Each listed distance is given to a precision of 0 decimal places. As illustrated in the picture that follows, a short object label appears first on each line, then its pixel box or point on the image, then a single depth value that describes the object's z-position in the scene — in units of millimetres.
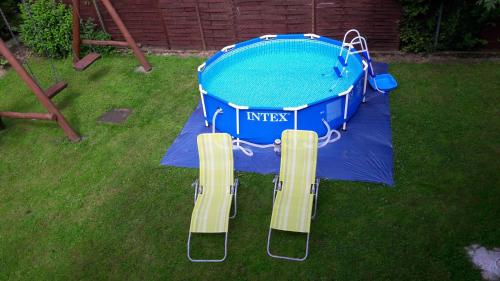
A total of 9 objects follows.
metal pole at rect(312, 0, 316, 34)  11338
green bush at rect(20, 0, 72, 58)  12922
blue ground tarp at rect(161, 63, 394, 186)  7871
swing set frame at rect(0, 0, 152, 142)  8703
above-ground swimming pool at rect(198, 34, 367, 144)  8438
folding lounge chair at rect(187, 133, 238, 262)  6980
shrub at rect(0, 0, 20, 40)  13928
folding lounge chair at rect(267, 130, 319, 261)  6837
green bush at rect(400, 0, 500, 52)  10305
